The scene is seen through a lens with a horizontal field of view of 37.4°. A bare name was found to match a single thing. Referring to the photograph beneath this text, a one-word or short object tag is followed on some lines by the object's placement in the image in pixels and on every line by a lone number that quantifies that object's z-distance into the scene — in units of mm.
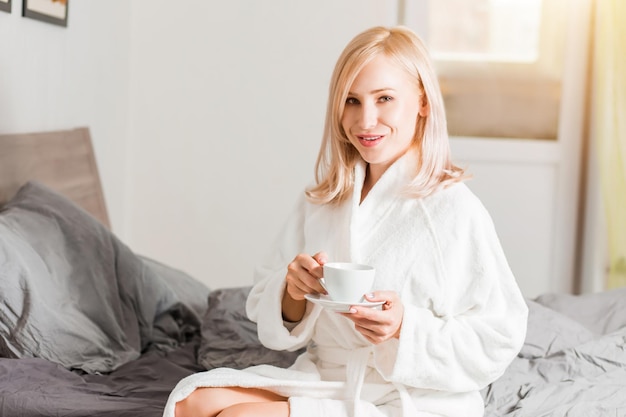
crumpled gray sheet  2121
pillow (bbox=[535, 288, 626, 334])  2705
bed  2082
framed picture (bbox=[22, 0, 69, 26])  2916
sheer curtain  3871
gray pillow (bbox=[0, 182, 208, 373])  2164
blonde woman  1735
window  4191
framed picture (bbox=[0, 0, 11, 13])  2731
